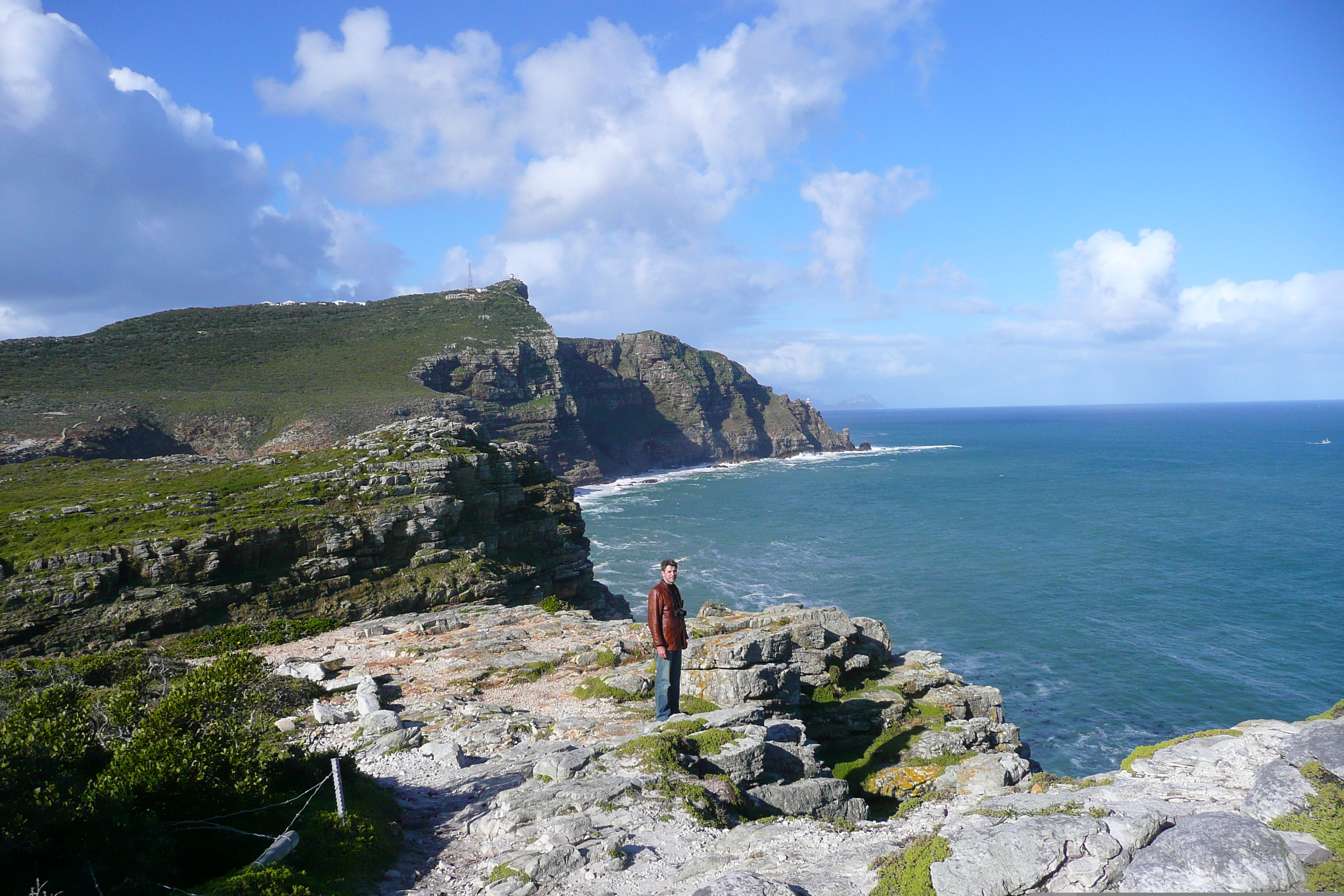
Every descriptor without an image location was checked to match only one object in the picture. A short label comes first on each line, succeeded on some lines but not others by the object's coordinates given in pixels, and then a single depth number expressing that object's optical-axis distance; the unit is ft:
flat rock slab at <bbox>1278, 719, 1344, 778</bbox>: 29.07
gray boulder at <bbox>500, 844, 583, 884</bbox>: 26.91
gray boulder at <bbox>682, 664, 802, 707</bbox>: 49.16
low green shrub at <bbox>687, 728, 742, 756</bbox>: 39.78
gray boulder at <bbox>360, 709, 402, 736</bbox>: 43.34
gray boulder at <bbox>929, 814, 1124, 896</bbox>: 22.79
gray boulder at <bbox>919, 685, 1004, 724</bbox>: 62.08
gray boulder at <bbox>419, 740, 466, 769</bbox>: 38.65
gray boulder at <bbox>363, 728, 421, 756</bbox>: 40.60
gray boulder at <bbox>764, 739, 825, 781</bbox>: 41.98
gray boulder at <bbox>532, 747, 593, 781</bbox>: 36.14
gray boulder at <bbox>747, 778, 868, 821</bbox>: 37.86
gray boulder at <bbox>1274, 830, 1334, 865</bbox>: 21.99
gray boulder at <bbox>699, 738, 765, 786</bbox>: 38.37
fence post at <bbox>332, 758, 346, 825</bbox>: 27.71
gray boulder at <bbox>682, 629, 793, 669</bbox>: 52.49
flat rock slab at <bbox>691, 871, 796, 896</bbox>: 23.16
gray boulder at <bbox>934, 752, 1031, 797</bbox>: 46.57
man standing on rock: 40.01
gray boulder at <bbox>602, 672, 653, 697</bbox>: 52.37
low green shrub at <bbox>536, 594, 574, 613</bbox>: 89.20
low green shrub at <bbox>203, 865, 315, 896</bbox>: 21.66
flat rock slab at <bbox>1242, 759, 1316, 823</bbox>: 26.48
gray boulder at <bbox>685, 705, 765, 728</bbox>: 43.50
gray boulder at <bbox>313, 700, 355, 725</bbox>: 45.96
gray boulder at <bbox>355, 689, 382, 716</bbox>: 47.55
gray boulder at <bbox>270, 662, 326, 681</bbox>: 56.49
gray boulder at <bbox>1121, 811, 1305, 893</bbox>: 20.03
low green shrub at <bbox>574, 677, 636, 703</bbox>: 52.08
